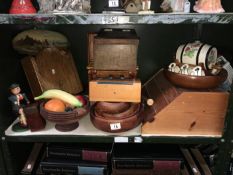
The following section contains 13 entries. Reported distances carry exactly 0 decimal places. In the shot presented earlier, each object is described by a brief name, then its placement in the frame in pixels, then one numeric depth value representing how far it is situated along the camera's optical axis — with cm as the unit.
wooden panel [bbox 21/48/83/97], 129
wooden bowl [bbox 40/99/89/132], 110
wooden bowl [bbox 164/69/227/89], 107
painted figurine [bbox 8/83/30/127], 117
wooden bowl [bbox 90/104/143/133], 111
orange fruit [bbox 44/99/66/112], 112
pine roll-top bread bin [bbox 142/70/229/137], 108
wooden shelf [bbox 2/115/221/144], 112
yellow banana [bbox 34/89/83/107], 115
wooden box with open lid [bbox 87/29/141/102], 111
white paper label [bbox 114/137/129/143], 112
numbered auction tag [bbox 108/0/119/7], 106
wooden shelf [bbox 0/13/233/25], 94
